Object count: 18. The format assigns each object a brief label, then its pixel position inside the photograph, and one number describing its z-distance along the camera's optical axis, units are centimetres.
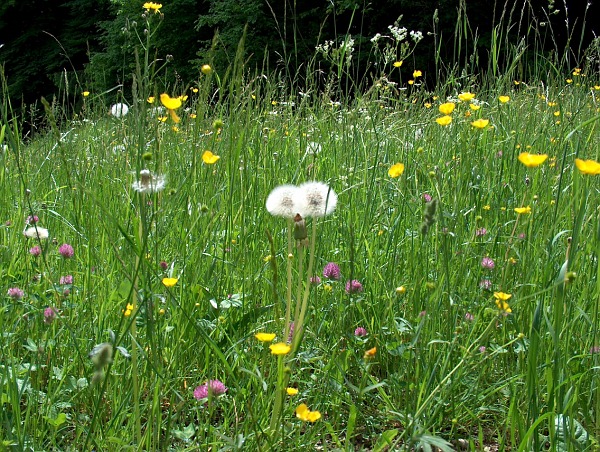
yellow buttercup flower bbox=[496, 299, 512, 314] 84
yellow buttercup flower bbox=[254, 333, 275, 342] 83
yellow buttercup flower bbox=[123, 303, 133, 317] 95
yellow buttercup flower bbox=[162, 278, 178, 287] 96
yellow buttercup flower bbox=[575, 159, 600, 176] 84
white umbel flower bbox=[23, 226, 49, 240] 119
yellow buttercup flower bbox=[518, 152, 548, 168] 99
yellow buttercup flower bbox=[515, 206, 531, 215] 106
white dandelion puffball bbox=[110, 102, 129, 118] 209
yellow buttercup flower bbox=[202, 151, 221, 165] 115
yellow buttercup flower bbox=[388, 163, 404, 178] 116
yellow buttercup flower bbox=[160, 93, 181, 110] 108
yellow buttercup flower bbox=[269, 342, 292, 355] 79
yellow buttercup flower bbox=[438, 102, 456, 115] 151
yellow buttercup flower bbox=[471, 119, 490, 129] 146
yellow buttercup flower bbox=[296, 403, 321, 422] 79
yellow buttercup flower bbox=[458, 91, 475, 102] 168
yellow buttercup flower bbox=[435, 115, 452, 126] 146
